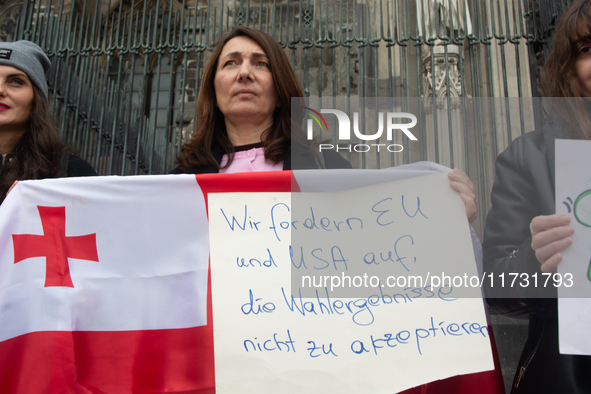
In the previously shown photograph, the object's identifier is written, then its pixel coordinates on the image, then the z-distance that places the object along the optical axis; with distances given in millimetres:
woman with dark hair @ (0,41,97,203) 2219
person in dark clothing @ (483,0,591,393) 1339
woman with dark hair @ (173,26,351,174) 2074
